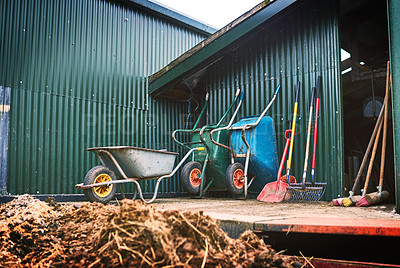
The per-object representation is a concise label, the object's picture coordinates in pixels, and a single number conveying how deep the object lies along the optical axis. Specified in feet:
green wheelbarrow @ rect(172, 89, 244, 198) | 17.74
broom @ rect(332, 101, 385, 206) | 15.56
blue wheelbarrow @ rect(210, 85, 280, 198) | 17.60
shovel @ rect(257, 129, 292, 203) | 15.20
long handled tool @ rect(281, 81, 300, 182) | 16.86
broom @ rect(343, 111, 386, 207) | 12.66
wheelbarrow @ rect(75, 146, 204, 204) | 13.26
